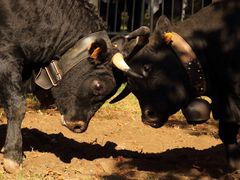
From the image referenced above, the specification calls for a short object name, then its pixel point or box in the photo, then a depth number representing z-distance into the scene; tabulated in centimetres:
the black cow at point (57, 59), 1222
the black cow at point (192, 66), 1130
